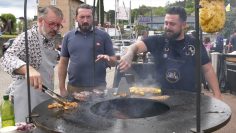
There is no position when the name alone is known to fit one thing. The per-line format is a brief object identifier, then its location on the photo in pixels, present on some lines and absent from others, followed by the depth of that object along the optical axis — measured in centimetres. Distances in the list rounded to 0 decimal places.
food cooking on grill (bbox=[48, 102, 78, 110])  266
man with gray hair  295
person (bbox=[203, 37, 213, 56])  1431
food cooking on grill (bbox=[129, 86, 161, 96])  315
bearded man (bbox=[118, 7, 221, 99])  342
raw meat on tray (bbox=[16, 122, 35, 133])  224
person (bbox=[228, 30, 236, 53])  1184
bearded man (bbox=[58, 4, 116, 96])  414
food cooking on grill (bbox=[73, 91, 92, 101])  299
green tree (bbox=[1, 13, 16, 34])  2383
